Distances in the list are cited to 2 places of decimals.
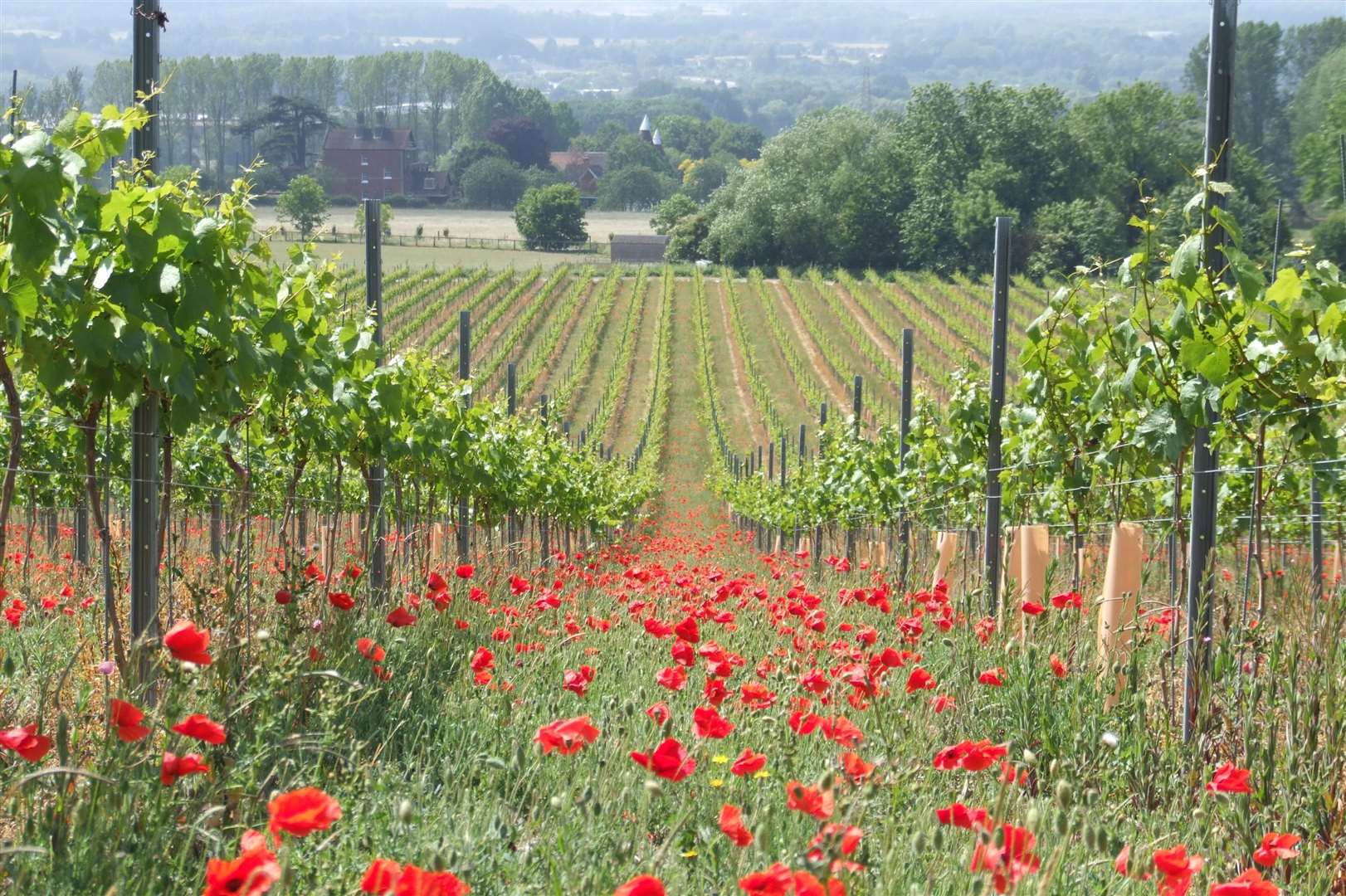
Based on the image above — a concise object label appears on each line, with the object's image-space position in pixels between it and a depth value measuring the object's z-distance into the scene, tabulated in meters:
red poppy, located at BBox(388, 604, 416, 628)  6.98
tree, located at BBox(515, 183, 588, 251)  176.87
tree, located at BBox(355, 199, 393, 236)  141.57
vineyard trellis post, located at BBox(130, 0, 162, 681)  8.01
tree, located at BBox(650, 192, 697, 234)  176.87
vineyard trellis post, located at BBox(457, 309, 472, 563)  20.65
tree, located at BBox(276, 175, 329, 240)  134.25
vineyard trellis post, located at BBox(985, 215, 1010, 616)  14.09
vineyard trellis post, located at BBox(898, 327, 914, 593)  22.94
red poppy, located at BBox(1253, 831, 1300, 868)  4.94
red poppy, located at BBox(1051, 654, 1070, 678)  7.76
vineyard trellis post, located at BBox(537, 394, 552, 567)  27.39
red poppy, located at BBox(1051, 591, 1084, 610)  8.84
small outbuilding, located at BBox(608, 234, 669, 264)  162.00
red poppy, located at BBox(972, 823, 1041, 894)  4.15
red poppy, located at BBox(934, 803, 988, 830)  4.79
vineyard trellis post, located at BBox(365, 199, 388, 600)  14.46
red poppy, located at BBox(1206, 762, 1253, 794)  5.43
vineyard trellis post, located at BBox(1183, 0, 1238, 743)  8.66
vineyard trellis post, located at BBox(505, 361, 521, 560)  28.06
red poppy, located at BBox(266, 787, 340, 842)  3.64
